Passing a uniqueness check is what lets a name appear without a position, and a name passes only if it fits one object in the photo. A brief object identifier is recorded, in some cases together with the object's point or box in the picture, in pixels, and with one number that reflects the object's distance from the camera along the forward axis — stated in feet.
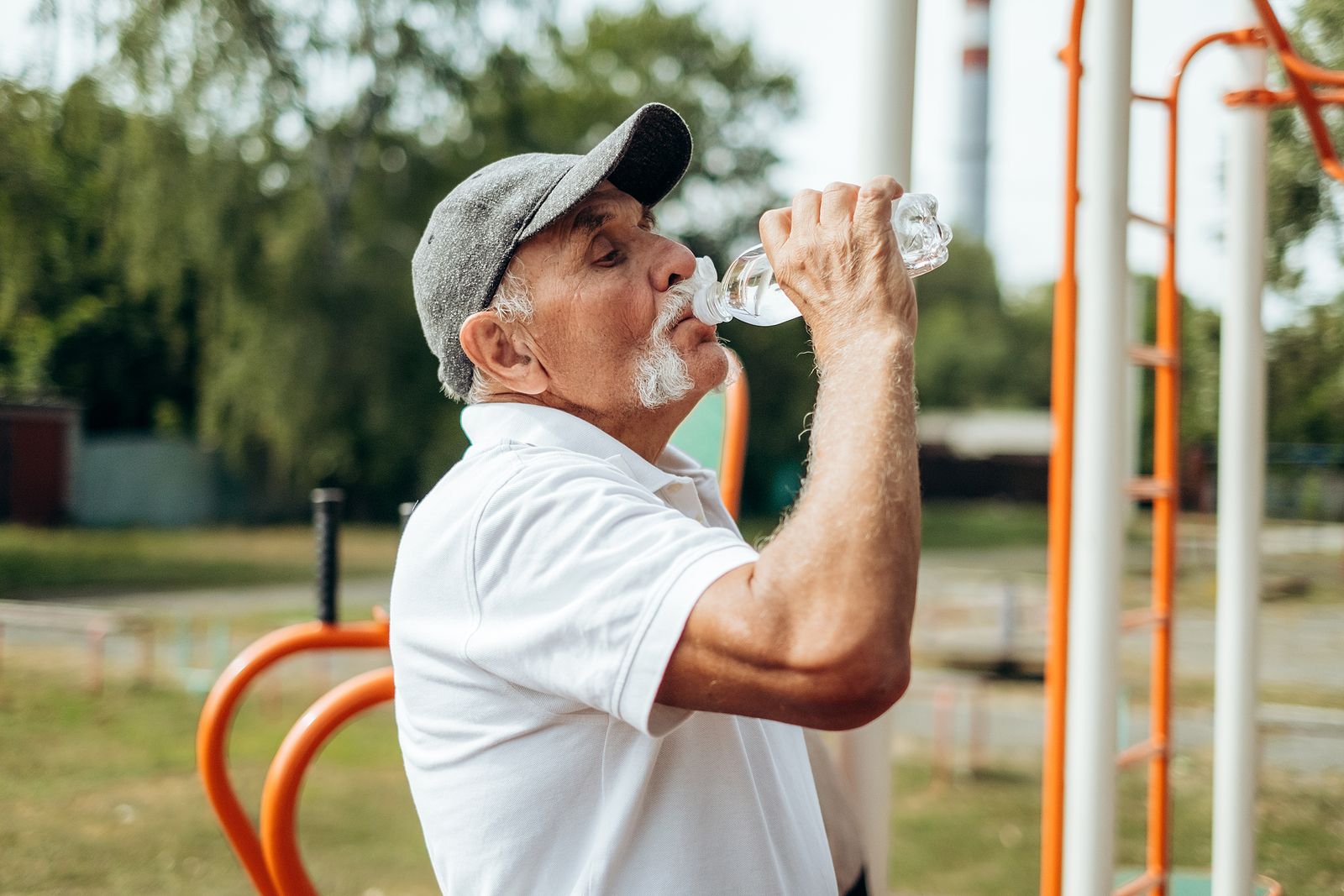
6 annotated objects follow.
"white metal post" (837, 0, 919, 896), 6.11
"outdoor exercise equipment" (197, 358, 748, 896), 6.60
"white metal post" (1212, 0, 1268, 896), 9.00
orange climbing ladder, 7.27
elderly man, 3.19
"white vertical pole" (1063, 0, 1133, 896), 7.16
